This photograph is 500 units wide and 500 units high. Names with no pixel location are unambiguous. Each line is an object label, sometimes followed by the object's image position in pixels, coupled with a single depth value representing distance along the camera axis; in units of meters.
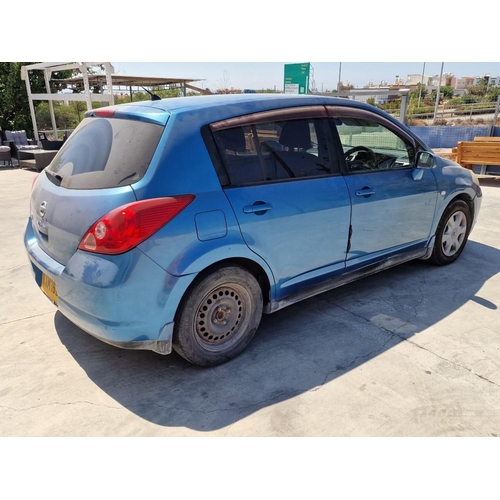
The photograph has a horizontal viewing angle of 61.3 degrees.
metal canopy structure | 11.50
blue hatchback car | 2.47
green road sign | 17.02
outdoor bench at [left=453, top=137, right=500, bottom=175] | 9.20
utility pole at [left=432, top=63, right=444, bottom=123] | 18.33
